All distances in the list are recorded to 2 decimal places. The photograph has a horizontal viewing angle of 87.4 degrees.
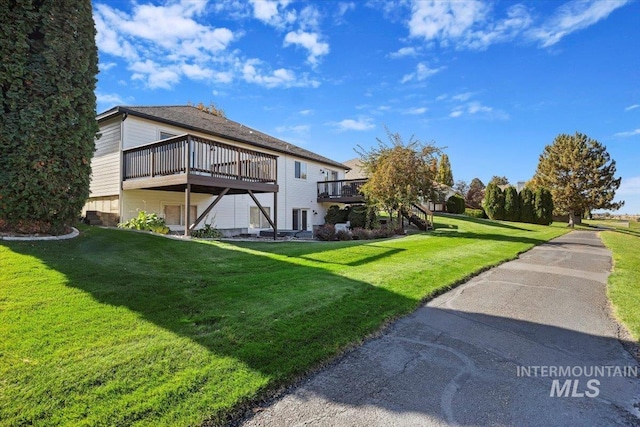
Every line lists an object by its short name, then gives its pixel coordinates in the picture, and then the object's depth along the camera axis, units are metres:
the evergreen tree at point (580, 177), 37.47
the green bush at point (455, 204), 40.03
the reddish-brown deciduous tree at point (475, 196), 51.53
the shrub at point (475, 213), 39.72
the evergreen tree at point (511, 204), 36.62
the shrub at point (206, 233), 12.06
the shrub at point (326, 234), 15.47
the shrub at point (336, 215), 23.16
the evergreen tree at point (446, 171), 50.77
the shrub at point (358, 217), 21.63
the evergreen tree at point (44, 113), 6.82
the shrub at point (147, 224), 11.45
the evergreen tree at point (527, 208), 36.81
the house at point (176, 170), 11.72
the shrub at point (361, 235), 16.41
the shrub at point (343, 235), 15.52
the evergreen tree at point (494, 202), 37.09
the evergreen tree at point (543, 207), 36.62
